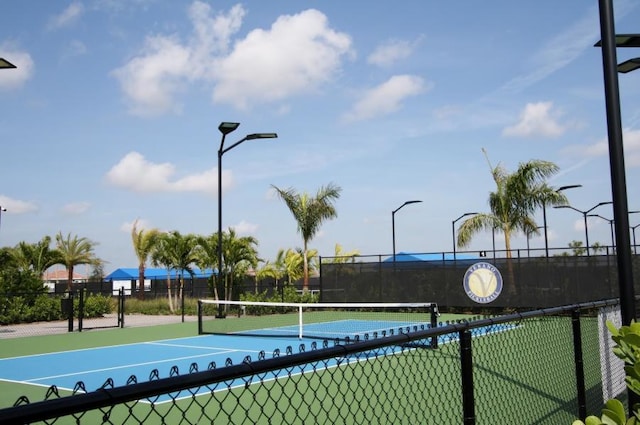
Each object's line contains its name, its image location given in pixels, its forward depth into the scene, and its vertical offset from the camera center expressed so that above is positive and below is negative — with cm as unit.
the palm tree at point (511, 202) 2986 +329
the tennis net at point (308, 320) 2042 -176
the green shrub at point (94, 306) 2934 -117
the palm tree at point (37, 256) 4356 +182
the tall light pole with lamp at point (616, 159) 580 +101
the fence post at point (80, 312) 2188 -109
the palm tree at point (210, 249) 3630 +163
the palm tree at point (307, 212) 3516 +351
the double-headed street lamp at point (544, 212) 3253 +297
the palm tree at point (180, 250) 3772 +169
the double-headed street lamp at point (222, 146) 2242 +487
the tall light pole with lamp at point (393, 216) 3492 +316
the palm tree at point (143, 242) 4281 +251
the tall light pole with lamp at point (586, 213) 3900 +339
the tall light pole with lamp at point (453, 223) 3916 +307
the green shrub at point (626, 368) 260 -50
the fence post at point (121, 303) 2348 -89
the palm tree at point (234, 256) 3428 +115
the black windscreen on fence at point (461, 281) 2555 -41
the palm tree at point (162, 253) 3822 +168
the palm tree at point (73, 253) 4284 +190
